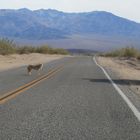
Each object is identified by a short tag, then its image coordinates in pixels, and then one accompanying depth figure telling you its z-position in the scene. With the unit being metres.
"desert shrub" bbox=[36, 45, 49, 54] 117.09
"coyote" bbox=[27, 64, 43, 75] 28.01
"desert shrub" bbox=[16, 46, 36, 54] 101.68
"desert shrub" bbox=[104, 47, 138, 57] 101.09
